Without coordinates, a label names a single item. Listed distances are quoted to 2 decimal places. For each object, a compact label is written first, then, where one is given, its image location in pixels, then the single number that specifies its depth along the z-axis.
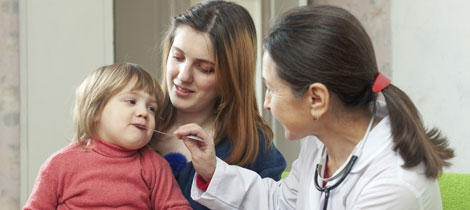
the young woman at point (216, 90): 1.62
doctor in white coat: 1.21
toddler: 1.48
